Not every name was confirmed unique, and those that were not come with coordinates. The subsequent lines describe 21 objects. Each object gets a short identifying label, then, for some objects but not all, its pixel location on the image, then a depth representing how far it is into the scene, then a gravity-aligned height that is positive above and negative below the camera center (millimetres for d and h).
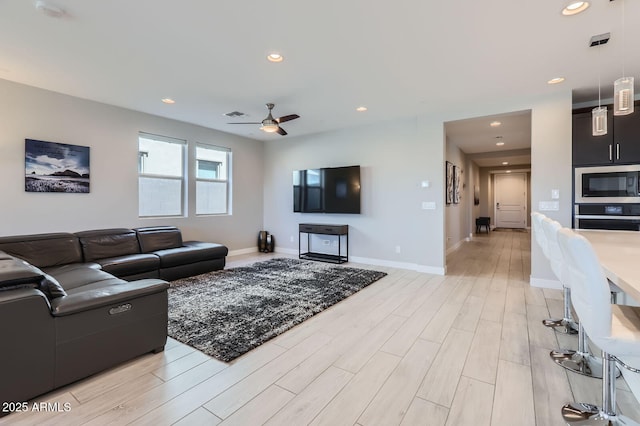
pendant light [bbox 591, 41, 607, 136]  2557 +780
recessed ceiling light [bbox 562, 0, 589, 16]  2181 +1553
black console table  5723 -478
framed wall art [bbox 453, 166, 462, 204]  6872 +663
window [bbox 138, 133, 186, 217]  5082 +628
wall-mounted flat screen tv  5695 +410
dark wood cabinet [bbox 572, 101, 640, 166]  3701 +889
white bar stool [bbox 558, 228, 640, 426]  1220 -524
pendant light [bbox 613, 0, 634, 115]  2143 +845
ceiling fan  4305 +1301
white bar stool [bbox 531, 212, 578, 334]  2587 -1029
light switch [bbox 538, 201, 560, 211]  4031 +57
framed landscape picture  3863 +606
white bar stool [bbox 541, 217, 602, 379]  2008 -1077
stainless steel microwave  3691 +331
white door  12079 +418
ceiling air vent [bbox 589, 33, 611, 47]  2604 +1562
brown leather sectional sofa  1611 -731
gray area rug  2531 -1067
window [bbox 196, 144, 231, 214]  5891 +646
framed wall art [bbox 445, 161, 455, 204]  6160 +602
